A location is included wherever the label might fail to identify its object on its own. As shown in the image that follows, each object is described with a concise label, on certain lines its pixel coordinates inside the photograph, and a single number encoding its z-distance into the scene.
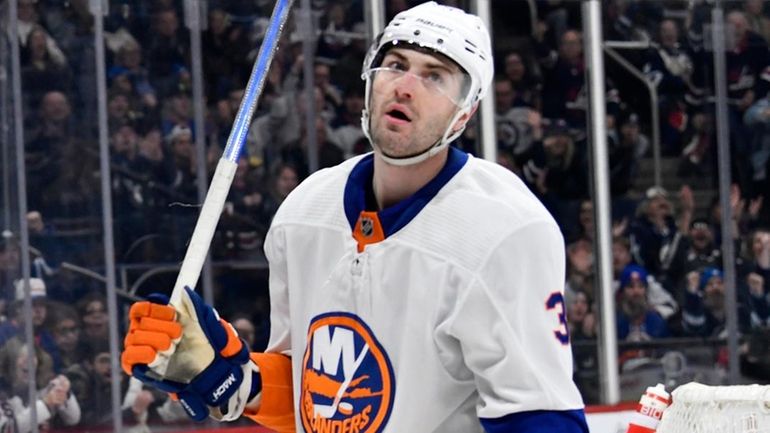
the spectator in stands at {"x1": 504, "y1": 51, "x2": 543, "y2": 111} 10.59
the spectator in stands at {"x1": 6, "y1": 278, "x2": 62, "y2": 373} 9.30
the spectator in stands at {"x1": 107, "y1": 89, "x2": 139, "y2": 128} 9.41
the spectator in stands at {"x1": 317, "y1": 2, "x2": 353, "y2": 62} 9.91
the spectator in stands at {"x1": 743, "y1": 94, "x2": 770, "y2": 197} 10.88
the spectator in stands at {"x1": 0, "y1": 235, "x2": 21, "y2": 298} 9.27
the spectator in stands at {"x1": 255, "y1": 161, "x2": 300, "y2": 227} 9.89
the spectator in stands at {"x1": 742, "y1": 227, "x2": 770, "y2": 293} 10.91
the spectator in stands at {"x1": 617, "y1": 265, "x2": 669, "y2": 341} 10.62
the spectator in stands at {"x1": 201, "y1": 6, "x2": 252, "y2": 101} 9.76
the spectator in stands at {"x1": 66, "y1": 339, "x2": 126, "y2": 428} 9.40
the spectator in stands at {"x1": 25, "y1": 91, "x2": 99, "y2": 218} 9.31
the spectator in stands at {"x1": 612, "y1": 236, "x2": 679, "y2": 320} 10.60
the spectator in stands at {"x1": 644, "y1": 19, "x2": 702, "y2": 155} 10.80
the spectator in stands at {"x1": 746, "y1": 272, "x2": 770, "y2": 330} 10.80
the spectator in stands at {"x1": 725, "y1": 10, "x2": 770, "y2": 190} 10.78
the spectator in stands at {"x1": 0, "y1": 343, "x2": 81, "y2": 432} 9.30
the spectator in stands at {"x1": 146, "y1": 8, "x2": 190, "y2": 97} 9.61
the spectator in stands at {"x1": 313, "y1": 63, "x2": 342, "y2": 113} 9.98
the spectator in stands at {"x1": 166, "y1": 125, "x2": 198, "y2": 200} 9.63
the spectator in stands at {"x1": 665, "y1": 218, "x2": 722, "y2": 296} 10.87
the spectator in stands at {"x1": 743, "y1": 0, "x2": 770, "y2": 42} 10.77
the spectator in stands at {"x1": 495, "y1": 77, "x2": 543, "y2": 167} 10.38
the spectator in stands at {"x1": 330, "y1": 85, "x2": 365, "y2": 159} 10.05
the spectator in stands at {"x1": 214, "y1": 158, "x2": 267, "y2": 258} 9.81
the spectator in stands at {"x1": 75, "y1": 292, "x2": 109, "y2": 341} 9.42
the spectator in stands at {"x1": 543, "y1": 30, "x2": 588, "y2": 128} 10.51
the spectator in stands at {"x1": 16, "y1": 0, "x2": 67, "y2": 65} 9.24
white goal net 6.76
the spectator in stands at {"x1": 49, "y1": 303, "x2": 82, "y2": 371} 9.38
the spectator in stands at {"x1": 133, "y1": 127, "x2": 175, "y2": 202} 9.54
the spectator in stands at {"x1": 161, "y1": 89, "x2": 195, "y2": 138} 9.66
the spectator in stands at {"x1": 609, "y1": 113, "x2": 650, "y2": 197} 10.67
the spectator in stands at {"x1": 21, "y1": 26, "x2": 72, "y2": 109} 9.28
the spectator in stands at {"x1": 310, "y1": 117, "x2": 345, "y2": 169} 10.02
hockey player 4.16
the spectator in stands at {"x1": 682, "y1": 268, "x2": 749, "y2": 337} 10.83
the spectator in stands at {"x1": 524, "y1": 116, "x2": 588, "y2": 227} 10.53
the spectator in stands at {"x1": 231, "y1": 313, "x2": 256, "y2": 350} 9.79
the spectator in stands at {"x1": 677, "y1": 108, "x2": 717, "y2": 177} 10.86
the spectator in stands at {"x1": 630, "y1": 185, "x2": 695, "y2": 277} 10.70
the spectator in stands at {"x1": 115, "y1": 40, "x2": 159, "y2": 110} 9.52
